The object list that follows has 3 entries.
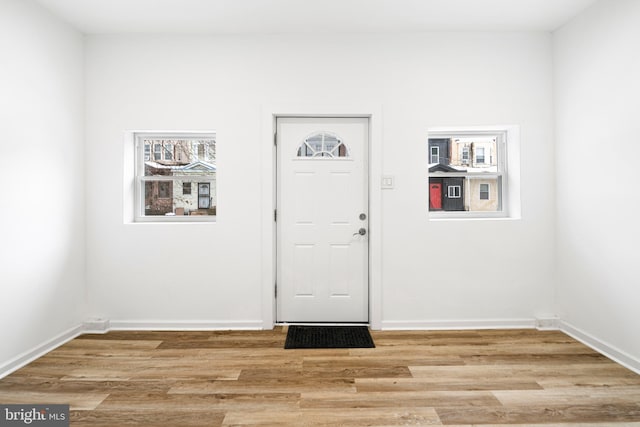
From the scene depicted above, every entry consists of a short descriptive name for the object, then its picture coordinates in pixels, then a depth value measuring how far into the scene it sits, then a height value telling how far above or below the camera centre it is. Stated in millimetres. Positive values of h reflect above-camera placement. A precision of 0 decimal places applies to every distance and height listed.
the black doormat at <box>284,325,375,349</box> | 3088 -1068
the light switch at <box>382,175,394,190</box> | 3453 +316
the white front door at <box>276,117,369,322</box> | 3570 -21
